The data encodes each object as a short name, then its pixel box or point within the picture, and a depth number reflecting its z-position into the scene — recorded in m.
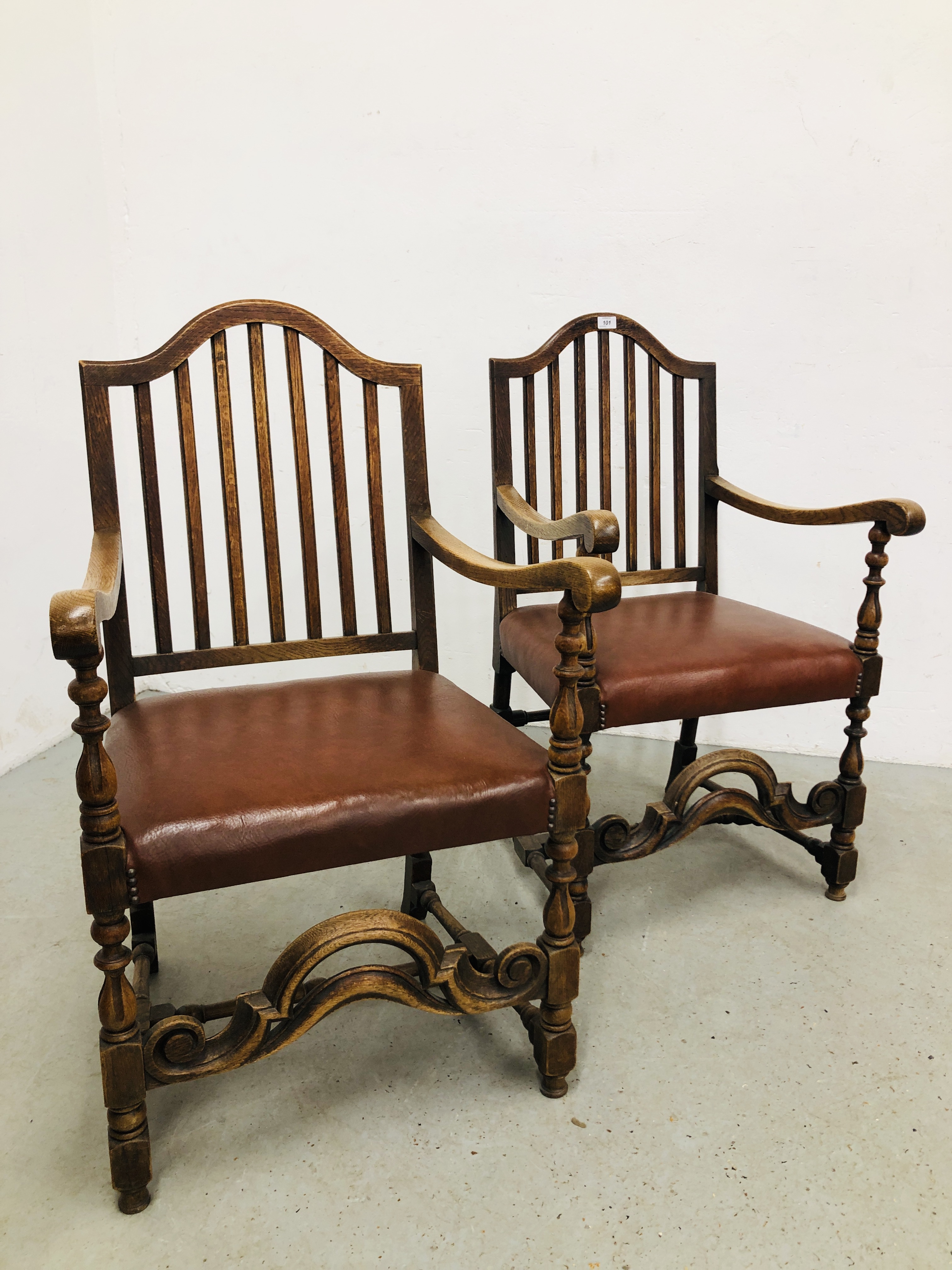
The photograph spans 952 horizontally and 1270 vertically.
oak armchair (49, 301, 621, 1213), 0.98
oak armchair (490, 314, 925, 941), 1.50
